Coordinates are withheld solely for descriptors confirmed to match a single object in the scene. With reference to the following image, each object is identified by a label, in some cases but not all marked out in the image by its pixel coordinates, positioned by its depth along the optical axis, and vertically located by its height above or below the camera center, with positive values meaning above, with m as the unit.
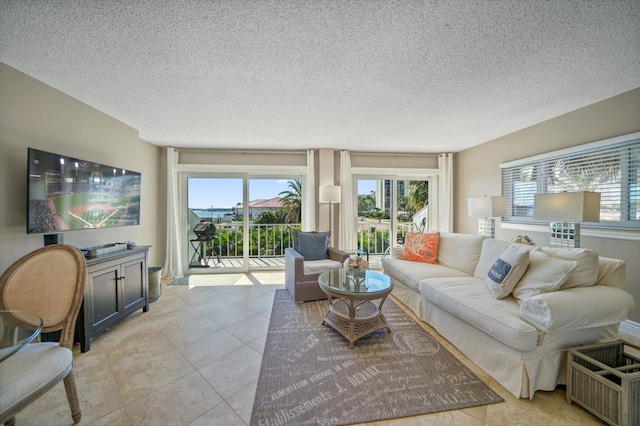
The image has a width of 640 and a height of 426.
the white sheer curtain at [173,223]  4.17 -0.21
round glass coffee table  2.15 -0.89
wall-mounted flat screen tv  1.98 +0.17
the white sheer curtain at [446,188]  4.72 +0.45
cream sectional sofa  1.54 -0.77
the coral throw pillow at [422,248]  3.24 -0.52
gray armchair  3.08 -0.78
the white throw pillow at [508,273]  1.97 -0.53
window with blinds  2.37 +0.41
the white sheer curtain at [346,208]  4.51 +0.06
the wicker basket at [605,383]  1.25 -1.00
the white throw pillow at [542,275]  1.76 -0.50
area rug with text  1.44 -1.21
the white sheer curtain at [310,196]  4.43 +0.28
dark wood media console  2.08 -0.81
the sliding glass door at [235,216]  4.50 -0.10
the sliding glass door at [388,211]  4.83 +0.00
